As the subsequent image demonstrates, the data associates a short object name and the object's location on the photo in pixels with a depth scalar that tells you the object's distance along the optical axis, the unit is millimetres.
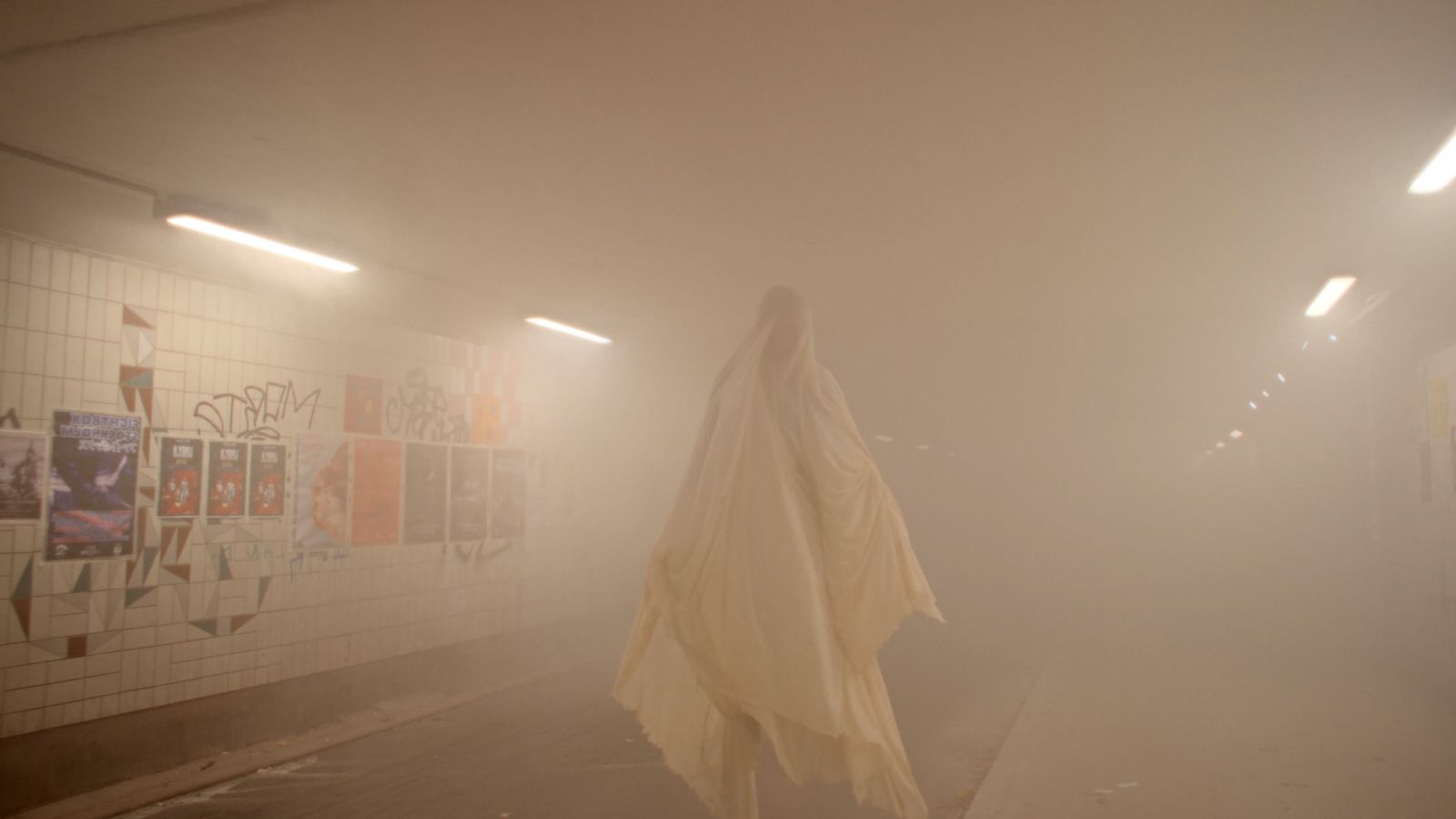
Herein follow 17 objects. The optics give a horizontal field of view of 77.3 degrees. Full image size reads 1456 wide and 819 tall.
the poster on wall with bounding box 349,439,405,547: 8117
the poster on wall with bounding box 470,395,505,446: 9672
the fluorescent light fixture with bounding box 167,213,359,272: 5820
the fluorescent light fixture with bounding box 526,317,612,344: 9594
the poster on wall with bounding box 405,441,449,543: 8750
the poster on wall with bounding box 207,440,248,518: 6816
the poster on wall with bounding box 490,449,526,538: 9977
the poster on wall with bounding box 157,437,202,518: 6477
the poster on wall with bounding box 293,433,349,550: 7543
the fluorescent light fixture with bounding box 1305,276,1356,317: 9055
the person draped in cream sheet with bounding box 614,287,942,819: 3467
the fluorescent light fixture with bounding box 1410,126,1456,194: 5582
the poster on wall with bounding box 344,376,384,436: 8070
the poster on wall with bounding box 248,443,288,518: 7137
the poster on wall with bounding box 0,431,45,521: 5543
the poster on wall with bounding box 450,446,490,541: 9352
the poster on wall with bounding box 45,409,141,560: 5832
